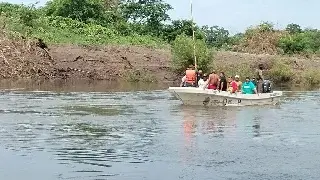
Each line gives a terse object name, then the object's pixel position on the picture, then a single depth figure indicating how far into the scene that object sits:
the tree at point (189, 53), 49.22
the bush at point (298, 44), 68.06
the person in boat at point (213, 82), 30.64
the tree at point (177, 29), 64.38
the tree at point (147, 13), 64.75
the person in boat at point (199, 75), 34.14
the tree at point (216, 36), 80.69
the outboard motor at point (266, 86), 32.50
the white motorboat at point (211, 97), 29.12
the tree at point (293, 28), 79.64
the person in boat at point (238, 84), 31.31
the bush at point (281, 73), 54.16
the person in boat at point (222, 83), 30.81
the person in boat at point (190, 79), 32.38
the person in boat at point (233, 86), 30.48
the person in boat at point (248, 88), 31.28
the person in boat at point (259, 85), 32.74
